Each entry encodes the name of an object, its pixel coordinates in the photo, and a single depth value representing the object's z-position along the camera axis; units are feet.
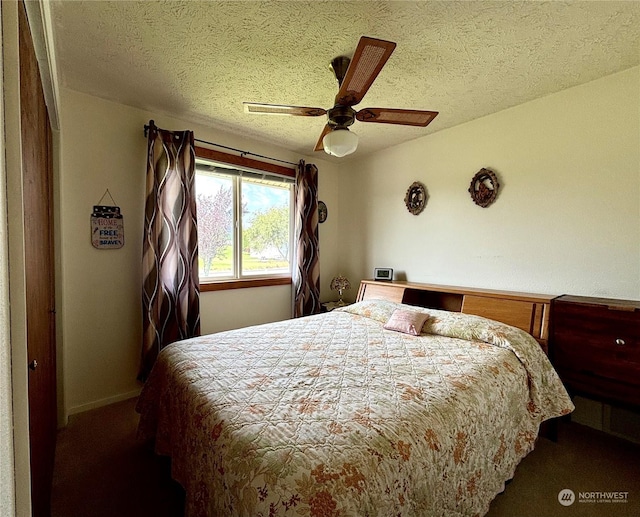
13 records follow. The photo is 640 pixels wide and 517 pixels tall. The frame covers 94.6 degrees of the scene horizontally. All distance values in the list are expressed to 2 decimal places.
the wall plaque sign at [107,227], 7.79
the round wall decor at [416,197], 10.33
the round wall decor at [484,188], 8.60
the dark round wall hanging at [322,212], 12.77
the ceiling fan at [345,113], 5.33
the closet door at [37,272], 3.24
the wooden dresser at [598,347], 5.79
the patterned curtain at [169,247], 8.20
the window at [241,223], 9.99
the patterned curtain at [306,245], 11.50
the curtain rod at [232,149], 8.26
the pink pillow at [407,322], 7.29
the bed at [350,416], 2.98
